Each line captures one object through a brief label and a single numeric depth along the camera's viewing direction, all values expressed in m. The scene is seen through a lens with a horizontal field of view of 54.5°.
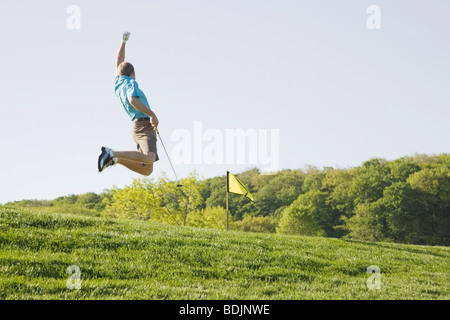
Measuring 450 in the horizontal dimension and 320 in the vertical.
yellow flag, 24.97
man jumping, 8.33
